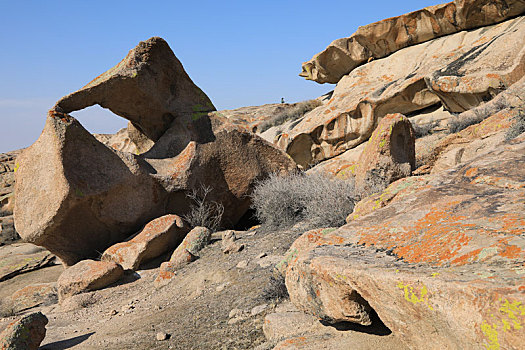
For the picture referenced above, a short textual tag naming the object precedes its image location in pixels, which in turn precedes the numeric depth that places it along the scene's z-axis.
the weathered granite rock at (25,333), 3.66
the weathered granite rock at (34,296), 6.06
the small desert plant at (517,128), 5.59
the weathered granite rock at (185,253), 5.27
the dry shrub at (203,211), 6.87
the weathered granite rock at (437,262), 1.44
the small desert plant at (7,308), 5.89
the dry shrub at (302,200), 5.01
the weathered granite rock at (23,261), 8.09
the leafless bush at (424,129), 10.73
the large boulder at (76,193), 5.82
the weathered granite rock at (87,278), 5.50
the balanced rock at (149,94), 6.70
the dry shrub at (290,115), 19.36
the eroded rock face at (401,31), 11.54
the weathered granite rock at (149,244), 5.95
